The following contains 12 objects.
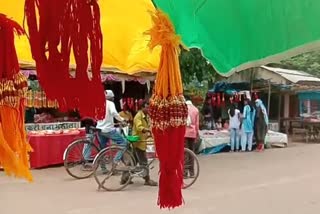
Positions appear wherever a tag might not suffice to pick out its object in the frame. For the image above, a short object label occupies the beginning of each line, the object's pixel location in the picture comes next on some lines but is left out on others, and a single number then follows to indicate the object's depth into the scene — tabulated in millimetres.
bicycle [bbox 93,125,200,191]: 7156
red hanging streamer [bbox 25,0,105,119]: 1616
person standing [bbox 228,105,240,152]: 11617
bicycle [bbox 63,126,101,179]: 8039
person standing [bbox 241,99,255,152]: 11766
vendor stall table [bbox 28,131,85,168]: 8469
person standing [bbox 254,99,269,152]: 11853
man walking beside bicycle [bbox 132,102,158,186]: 7082
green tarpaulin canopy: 1986
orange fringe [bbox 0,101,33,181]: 1805
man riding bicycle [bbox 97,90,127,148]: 7855
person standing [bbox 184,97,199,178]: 8164
